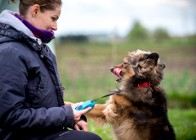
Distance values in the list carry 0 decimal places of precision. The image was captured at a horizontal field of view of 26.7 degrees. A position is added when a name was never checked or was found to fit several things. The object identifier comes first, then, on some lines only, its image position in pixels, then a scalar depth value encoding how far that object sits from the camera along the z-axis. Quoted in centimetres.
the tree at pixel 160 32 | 4806
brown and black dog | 477
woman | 317
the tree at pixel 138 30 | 5270
